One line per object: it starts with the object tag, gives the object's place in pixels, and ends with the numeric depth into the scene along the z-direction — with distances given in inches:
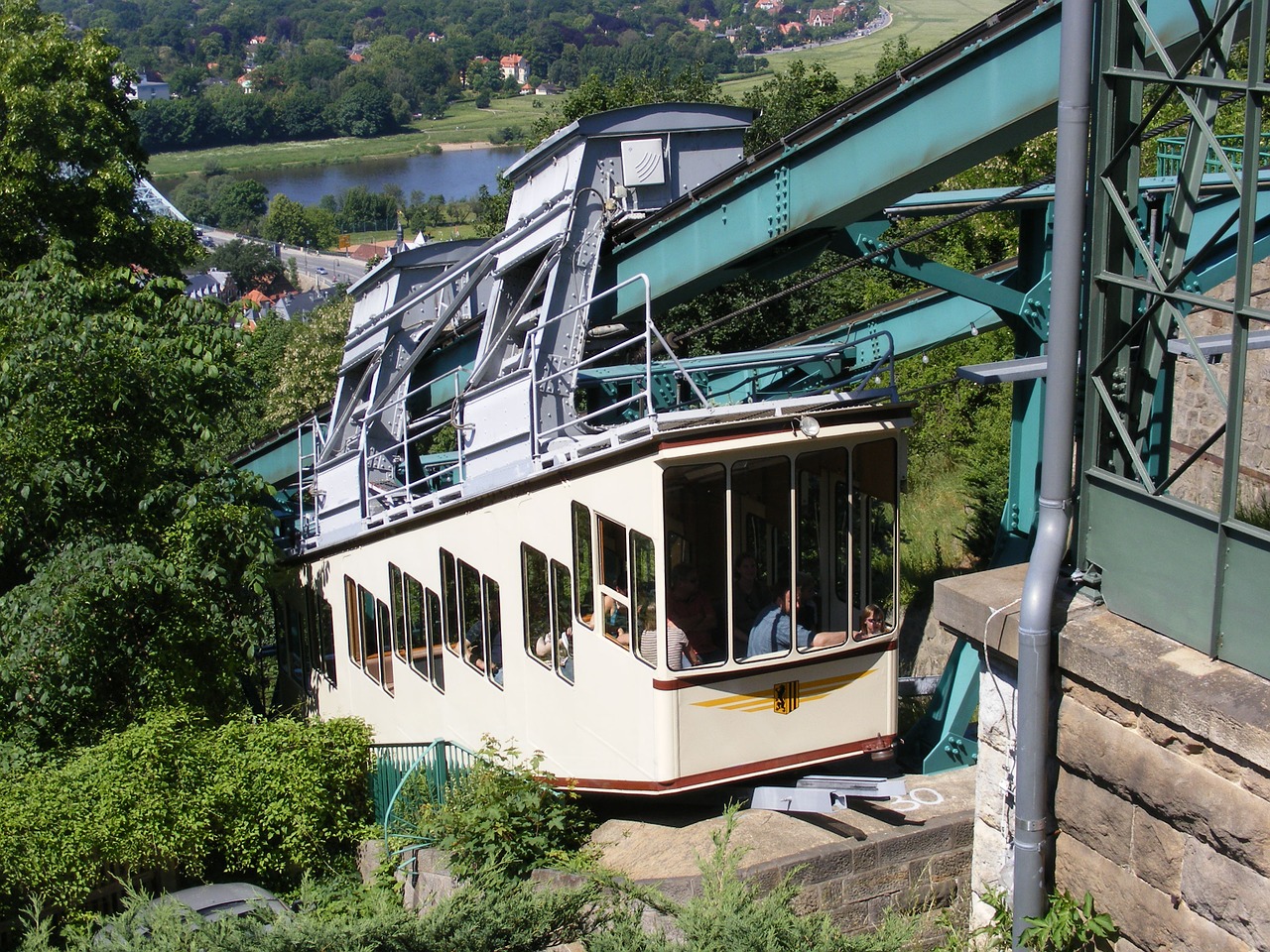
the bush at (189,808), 376.8
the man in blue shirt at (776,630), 313.6
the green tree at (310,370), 1337.4
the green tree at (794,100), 1251.7
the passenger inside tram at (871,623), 323.6
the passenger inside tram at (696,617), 306.3
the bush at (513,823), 335.9
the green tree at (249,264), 4623.5
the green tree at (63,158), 655.1
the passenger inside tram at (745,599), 308.7
